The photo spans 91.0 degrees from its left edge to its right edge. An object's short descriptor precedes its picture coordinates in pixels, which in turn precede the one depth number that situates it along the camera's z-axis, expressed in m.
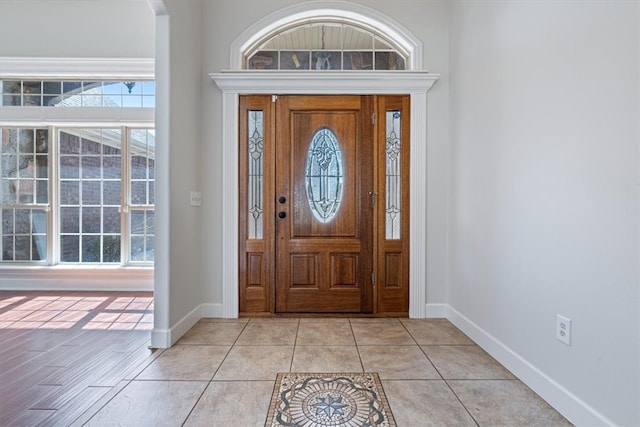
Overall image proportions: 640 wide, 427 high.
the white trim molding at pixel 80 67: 3.72
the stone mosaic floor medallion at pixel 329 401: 1.51
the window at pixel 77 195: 3.98
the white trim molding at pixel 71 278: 3.87
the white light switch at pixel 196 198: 2.79
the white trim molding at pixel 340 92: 2.96
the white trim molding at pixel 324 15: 3.03
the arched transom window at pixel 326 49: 3.14
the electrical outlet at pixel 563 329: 1.58
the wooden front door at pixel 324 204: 3.03
